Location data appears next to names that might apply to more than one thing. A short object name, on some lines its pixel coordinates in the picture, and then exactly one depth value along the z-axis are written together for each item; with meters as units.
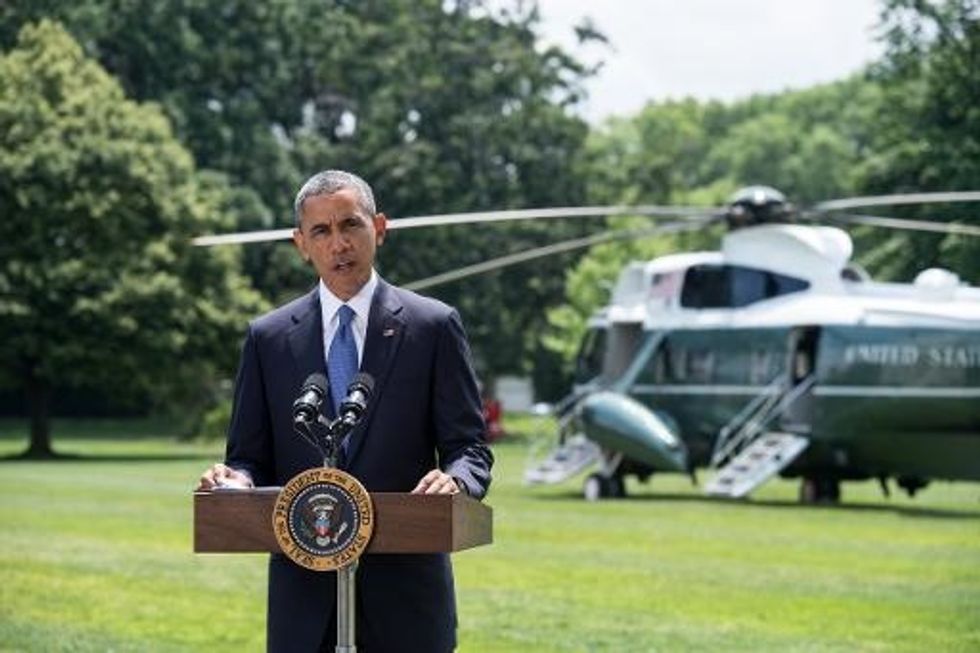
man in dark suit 11.96
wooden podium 11.29
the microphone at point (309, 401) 11.40
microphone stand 11.45
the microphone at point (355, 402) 11.41
